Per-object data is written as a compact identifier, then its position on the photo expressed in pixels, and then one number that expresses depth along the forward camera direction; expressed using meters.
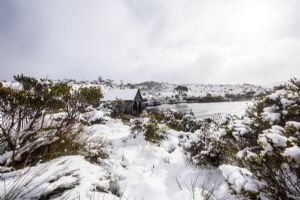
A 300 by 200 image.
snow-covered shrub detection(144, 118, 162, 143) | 9.04
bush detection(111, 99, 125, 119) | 19.34
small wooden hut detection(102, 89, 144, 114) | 37.02
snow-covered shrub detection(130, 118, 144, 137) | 9.80
